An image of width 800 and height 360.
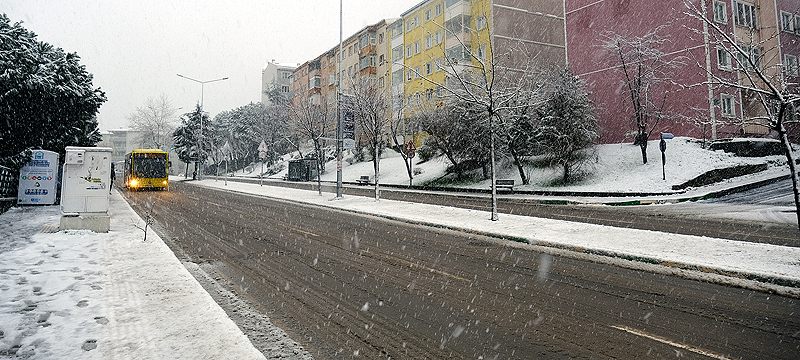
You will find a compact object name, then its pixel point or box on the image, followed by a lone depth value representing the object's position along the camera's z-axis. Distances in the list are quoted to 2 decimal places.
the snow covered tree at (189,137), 63.88
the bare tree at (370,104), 24.08
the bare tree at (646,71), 27.14
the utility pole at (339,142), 21.92
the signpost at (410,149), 32.12
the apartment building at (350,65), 59.81
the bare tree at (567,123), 25.83
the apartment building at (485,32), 41.97
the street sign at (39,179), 17.23
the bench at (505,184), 26.73
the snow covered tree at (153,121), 87.75
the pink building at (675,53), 28.02
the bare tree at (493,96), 14.18
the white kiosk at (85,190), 10.70
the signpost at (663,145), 22.09
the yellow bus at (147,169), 31.27
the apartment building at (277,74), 100.50
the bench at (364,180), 40.00
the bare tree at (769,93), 7.45
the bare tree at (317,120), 48.41
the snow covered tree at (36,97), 15.15
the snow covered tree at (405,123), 36.32
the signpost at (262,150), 31.25
